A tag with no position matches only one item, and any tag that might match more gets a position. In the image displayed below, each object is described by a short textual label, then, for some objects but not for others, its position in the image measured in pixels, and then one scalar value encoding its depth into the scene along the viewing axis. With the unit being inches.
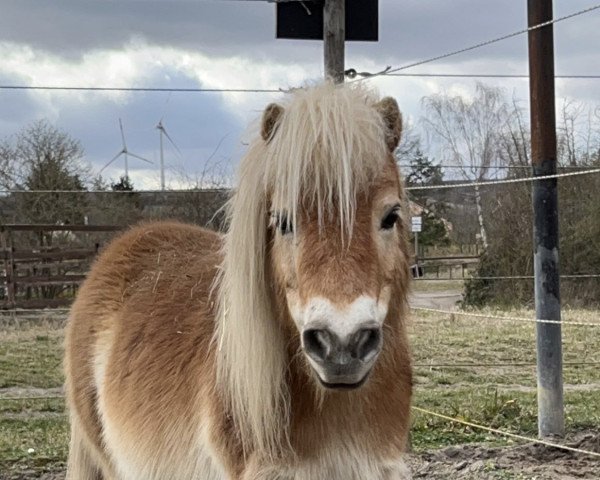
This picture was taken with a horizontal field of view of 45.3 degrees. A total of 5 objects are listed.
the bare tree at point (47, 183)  473.1
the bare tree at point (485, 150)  677.5
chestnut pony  76.8
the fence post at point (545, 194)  184.7
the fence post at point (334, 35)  163.9
